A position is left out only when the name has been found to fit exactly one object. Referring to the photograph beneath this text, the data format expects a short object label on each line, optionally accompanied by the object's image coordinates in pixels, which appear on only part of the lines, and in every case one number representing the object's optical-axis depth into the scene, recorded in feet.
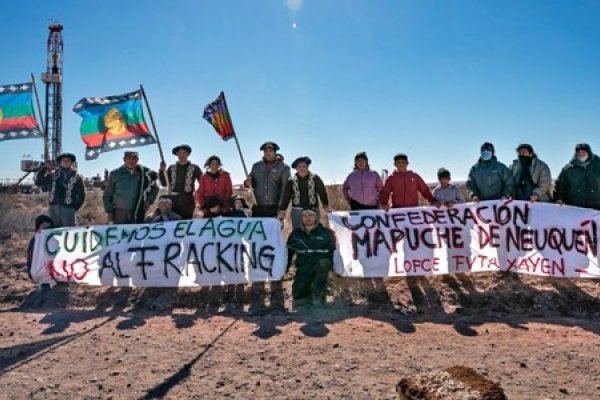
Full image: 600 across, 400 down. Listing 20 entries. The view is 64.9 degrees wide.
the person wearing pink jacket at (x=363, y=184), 24.58
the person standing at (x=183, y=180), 25.62
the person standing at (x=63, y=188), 25.75
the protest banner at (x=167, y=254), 23.20
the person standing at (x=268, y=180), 24.63
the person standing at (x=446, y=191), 24.85
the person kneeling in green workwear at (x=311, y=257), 21.36
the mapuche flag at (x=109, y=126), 29.86
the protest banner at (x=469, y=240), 22.41
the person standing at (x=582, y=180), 23.00
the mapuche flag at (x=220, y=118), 30.83
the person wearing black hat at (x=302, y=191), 23.61
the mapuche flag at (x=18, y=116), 30.78
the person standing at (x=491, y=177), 24.07
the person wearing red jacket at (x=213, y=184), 25.21
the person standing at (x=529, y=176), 23.73
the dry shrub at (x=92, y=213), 44.55
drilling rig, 152.66
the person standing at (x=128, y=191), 25.79
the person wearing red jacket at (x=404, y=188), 24.84
